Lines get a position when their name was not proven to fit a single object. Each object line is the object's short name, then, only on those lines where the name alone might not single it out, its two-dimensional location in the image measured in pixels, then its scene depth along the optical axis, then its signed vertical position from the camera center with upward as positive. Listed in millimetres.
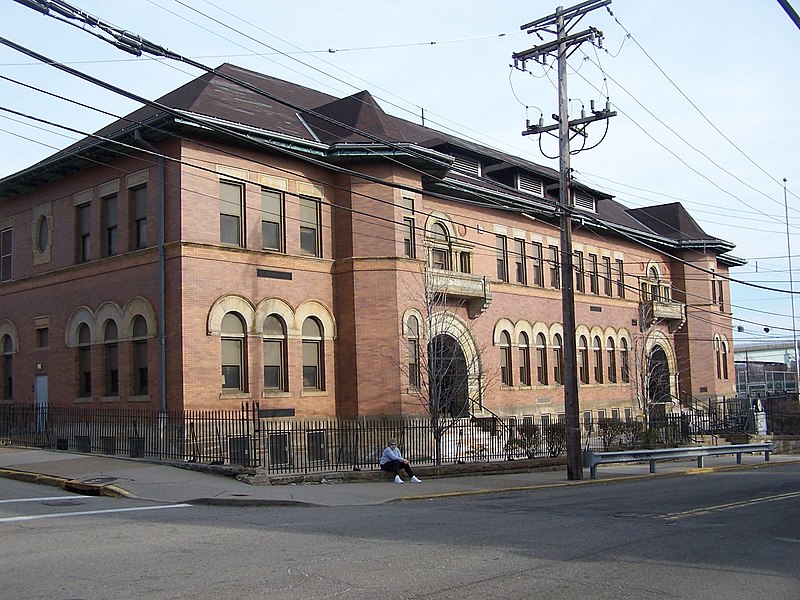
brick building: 25422 +4095
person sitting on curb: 20281 -1944
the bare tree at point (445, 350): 28203 +1151
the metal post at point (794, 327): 45938 +2695
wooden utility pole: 22250 +5480
